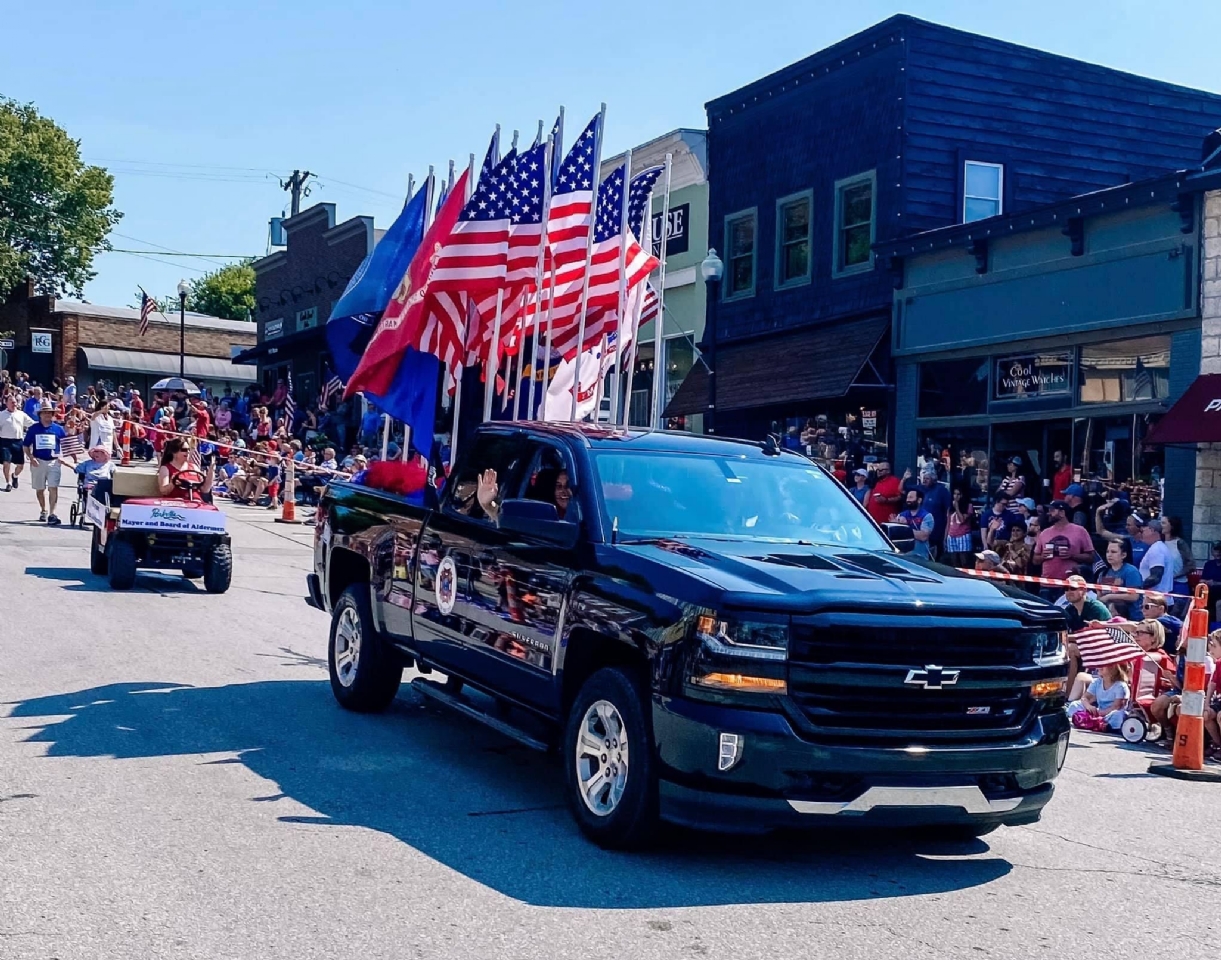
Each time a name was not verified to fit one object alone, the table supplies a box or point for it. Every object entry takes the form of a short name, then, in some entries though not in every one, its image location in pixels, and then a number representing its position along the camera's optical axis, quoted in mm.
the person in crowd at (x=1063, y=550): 14867
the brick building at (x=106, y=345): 63281
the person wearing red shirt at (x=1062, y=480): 18125
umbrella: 42812
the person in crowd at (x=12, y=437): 25594
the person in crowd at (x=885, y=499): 19391
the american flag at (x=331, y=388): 22141
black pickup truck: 5844
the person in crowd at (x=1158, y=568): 14211
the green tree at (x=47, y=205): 63188
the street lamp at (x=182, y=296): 45338
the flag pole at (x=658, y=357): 13398
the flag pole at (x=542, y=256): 12914
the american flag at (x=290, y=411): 35588
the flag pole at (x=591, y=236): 13539
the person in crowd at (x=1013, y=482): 17781
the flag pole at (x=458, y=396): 12789
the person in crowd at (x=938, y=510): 18594
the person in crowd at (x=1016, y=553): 15531
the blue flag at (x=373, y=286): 14469
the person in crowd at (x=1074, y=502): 16344
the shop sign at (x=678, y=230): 28422
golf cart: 15188
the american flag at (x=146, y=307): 51875
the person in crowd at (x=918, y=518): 17859
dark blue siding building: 22312
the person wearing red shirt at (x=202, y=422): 32656
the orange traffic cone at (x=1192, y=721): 8992
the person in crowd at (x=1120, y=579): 13461
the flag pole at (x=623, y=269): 13562
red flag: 12930
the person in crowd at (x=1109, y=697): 10938
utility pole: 58750
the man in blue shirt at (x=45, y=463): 22125
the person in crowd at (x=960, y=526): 17781
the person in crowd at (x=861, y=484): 20580
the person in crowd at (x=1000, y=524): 16828
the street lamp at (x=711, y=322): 21172
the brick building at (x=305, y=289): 42781
